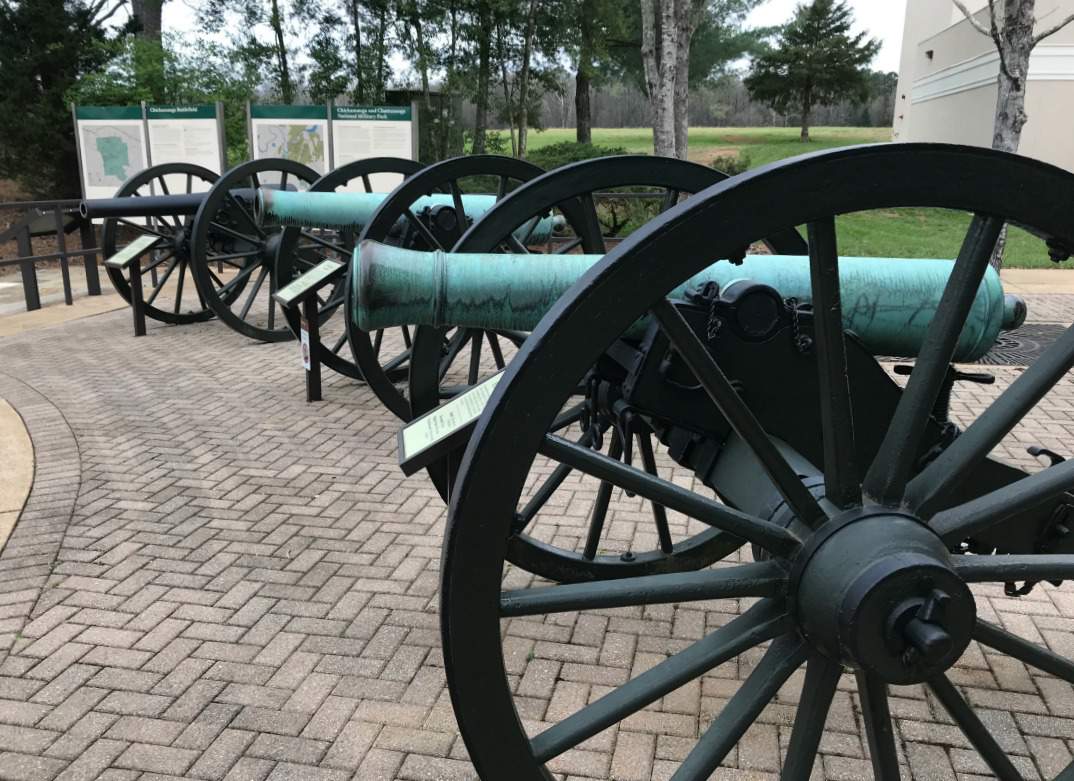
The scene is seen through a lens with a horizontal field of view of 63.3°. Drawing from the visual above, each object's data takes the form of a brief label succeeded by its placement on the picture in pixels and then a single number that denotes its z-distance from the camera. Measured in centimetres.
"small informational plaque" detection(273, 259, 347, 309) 614
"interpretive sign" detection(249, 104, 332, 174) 1202
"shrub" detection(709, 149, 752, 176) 1848
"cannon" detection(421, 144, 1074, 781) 147
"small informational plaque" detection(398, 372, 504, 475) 194
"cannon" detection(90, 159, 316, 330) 776
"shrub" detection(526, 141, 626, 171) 1728
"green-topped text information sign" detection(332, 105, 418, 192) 1194
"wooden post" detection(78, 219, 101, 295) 1111
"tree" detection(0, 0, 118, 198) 1692
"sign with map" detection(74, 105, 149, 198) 1252
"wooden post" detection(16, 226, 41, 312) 995
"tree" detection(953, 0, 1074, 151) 831
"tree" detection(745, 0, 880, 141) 3575
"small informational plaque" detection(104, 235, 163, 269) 836
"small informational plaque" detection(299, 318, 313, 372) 625
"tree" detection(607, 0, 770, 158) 1205
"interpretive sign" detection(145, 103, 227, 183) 1235
